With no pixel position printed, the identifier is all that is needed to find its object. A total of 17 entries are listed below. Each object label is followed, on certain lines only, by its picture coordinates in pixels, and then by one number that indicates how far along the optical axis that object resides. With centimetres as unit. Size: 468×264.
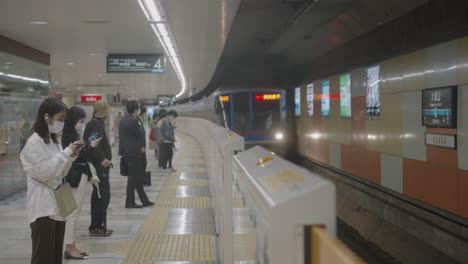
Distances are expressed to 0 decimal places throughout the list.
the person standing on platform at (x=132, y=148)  782
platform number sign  1332
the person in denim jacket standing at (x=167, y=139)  1271
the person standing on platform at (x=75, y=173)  518
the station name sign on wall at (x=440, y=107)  653
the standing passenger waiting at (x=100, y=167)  587
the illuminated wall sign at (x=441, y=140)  660
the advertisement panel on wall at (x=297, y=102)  1763
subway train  1628
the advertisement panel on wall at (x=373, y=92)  954
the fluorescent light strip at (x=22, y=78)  953
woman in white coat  392
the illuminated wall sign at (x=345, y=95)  1147
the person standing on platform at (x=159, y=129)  1320
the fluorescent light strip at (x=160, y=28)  790
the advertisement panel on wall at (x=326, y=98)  1350
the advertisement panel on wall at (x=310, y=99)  1551
